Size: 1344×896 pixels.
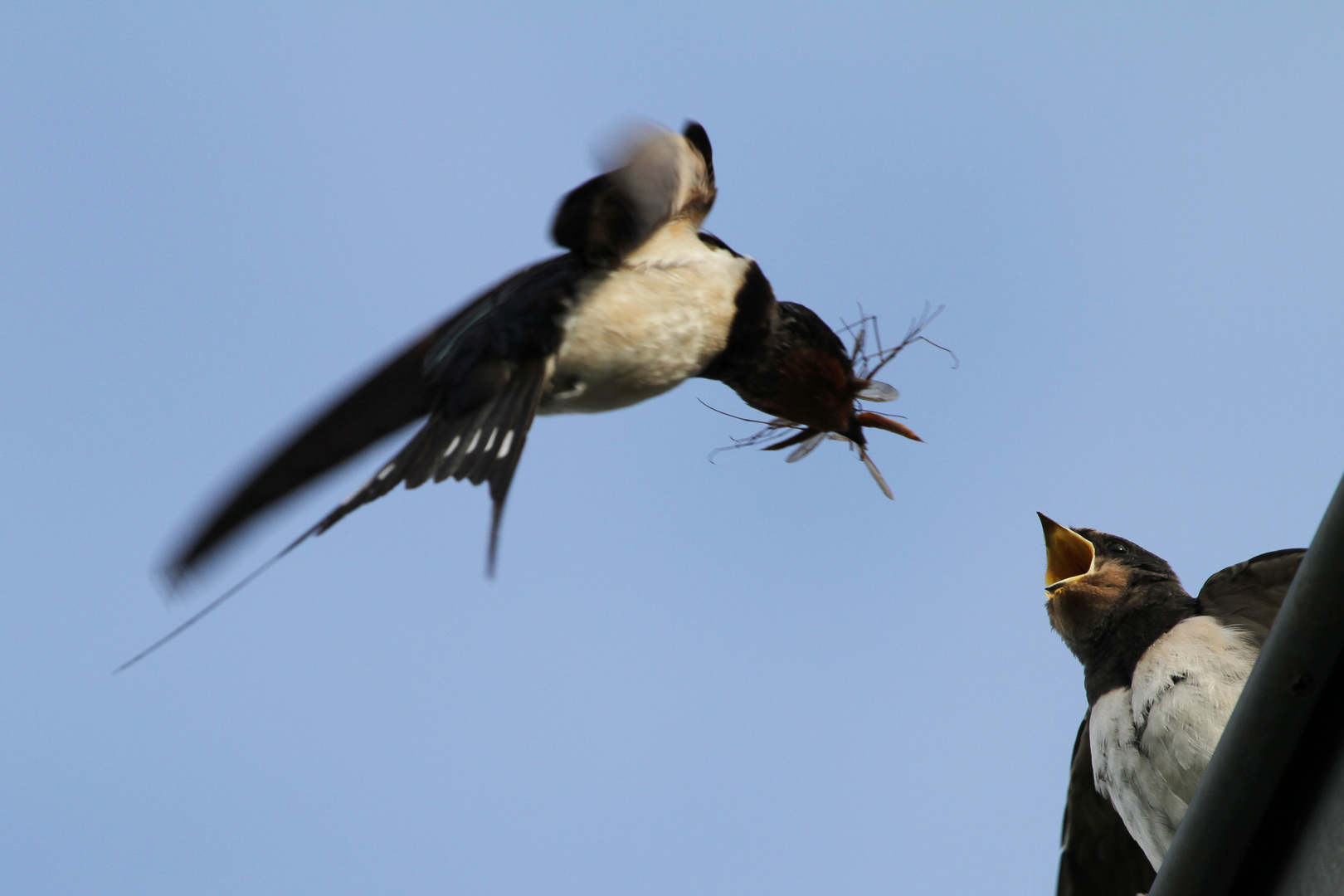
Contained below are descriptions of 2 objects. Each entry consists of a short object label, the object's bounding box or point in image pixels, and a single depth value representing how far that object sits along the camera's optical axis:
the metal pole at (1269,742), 3.79
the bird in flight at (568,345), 5.69
